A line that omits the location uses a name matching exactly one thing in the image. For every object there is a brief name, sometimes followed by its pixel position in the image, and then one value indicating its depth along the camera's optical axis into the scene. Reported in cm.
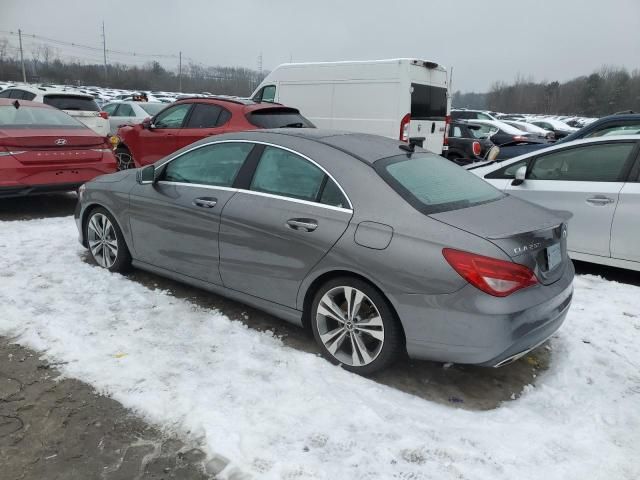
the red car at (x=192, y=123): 792
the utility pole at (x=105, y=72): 7852
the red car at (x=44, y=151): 661
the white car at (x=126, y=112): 1398
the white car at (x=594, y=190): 506
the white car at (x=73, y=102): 1148
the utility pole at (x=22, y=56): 6058
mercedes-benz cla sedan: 296
